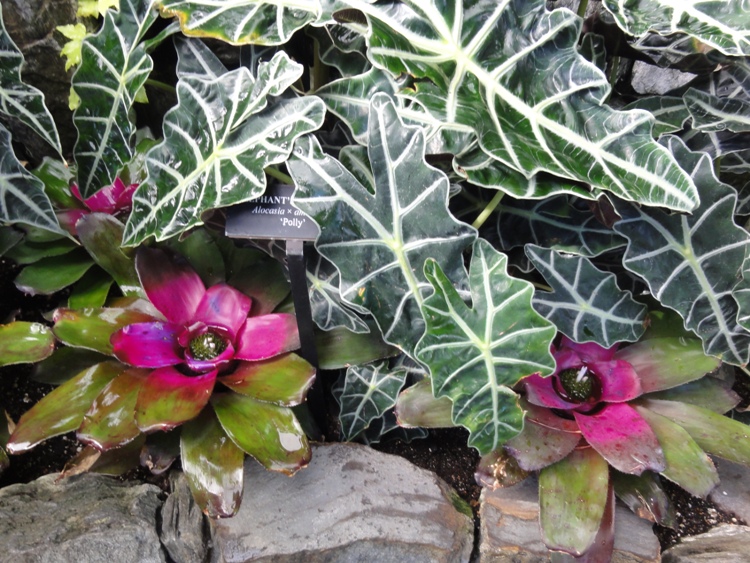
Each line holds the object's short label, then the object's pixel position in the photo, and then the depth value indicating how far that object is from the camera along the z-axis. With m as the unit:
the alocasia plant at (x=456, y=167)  0.87
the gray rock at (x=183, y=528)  1.09
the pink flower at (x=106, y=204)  1.33
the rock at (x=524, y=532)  1.05
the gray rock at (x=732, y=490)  1.17
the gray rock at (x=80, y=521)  1.03
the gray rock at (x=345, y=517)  1.05
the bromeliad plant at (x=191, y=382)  1.00
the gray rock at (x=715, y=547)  1.05
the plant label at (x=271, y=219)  0.98
